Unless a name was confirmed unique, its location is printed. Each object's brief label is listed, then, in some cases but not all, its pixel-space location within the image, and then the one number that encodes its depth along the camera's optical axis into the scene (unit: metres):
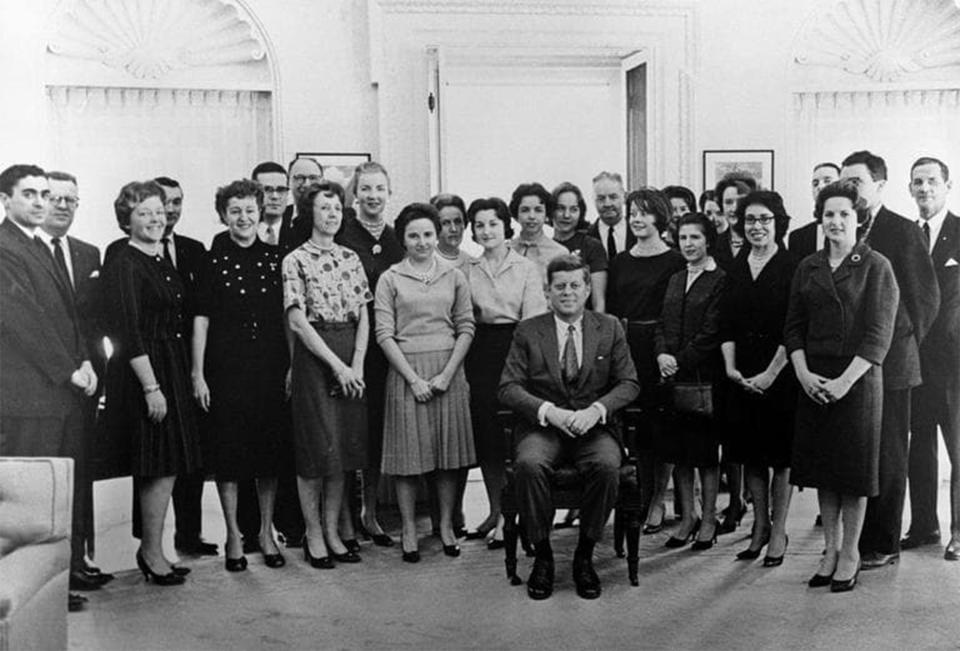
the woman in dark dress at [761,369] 4.52
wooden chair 4.28
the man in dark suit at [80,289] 4.13
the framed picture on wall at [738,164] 4.99
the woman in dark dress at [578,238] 5.08
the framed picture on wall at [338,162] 5.27
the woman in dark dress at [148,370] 4.28
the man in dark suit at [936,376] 4.49
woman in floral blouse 4.56
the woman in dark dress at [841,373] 4.13
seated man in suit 4.22
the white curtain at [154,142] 4.32
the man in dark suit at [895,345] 4.37
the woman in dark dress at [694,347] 4.73
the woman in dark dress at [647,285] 4.91
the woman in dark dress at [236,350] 4.50
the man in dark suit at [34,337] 3.92
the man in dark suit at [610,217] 5.23
